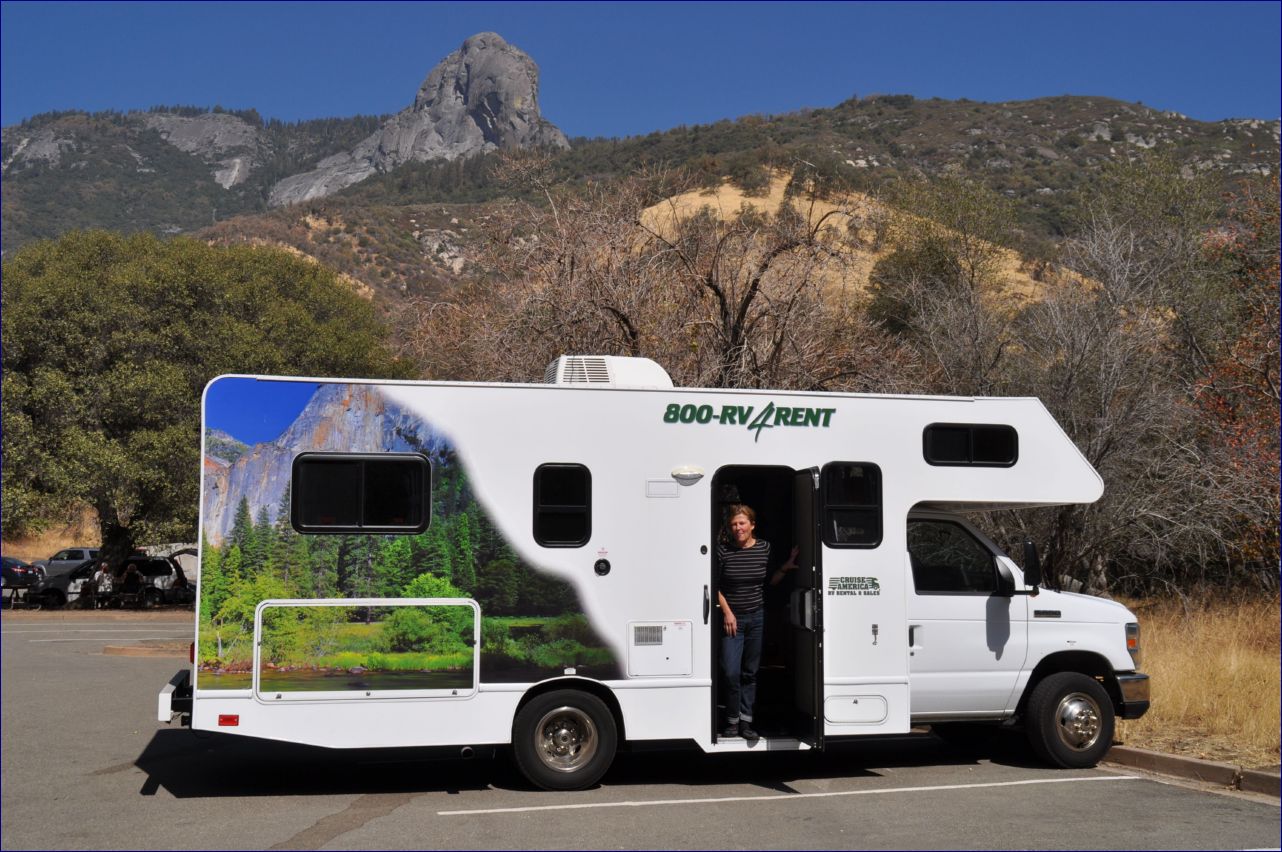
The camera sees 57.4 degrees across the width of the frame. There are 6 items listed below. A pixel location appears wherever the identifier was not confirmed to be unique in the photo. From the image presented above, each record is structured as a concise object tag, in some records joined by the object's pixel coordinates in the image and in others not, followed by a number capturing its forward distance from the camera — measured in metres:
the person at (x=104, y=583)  30.89
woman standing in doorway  9.15
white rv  8.41
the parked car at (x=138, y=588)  30.86
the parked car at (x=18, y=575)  37.59
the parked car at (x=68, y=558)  40.59
